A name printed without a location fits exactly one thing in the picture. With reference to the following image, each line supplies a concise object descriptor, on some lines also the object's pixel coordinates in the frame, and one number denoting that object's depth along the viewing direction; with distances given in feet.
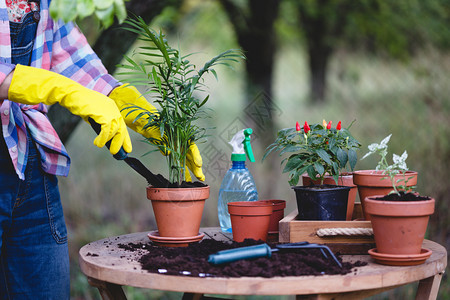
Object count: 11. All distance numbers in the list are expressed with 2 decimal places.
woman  8.67
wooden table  7.80
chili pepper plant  8.78
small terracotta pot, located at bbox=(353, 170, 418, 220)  8.79
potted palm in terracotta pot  8.84
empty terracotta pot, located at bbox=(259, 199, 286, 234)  9.07
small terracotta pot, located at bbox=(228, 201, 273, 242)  8.79
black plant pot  8.70
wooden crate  8.59
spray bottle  9.35
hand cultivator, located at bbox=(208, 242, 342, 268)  8.06
